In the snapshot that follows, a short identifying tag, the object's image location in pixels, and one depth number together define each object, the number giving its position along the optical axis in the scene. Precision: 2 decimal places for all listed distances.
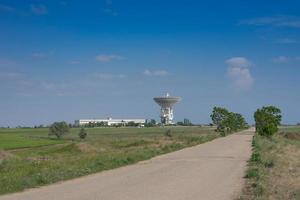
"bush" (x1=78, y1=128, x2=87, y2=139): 93.22
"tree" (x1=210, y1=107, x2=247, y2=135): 90.06
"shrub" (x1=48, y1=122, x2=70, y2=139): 110.69
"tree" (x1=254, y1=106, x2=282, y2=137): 64.50
